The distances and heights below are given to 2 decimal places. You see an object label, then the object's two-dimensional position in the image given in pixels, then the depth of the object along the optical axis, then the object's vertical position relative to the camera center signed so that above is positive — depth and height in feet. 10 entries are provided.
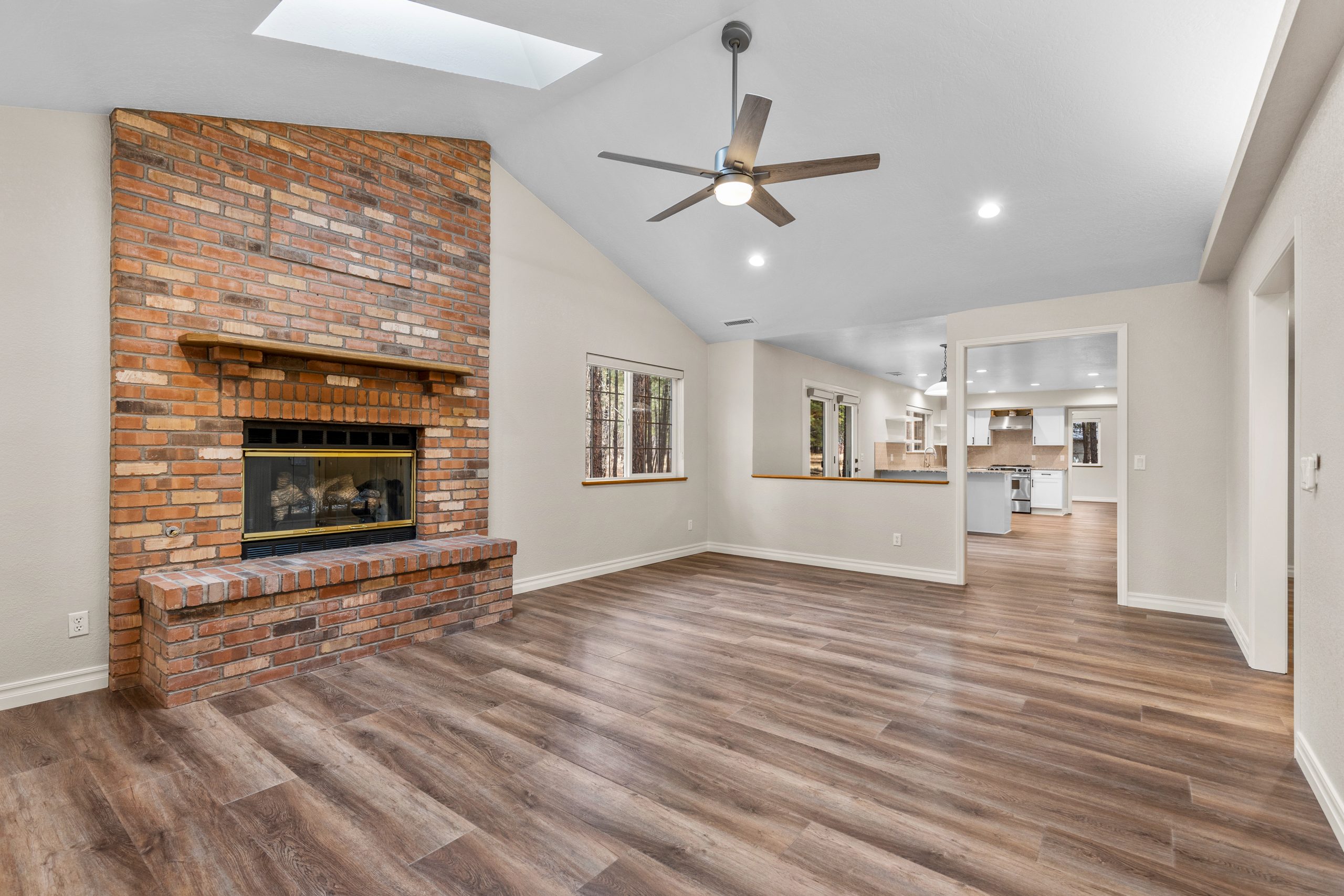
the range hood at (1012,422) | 40.93 +1.60
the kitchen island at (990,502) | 28.09 -2.50
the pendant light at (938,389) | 25.73 +2.37
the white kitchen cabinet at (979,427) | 41.65 +1.29
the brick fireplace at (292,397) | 9.54 +0.90
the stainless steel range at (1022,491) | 36.70 -2.59
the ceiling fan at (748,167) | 8.44 +3.86
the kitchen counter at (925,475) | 29.76 -1.33
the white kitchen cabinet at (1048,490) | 37.63 -2.58
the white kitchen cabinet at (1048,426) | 40.32 +1.32
